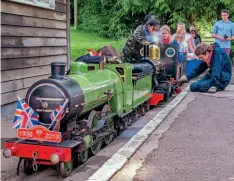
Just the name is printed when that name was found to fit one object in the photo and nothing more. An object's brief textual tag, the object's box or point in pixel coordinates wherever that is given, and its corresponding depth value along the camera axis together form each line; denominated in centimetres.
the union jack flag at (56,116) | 528
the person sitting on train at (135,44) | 1018
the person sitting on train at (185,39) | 1499
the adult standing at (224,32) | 1315
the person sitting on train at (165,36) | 1222
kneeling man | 1111
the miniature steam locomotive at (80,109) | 519
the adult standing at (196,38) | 1697
